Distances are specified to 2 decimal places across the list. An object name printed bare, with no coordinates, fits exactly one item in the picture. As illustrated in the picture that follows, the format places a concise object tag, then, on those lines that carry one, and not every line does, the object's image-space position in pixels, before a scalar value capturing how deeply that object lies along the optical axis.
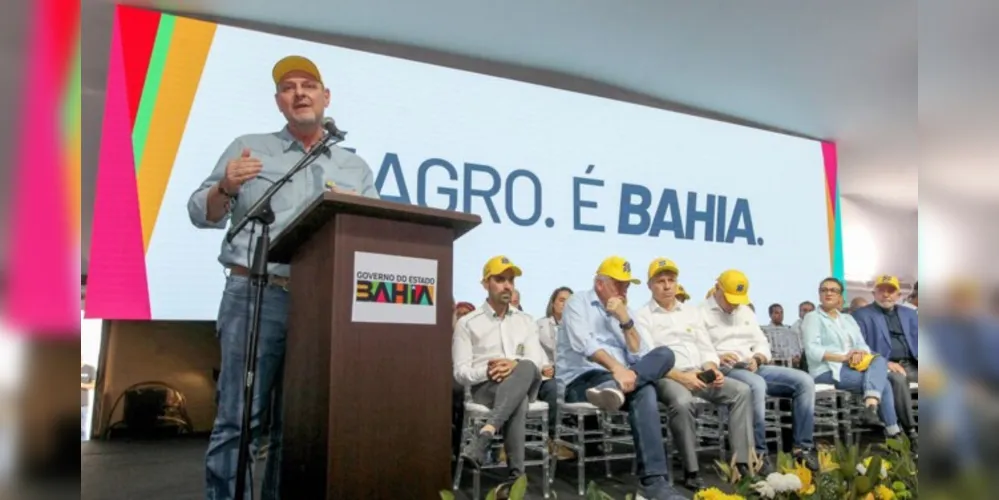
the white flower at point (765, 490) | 1.28
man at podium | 1.92
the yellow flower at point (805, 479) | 1.32
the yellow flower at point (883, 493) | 1.32
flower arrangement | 1.30
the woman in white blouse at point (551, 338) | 3.28
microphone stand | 1.69
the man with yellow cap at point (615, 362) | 2.81
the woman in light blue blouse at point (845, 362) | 4.06
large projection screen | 3.44
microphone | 1.82
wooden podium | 1.39
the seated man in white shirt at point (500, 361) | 2.83
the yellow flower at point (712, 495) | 1.25
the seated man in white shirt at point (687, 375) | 2.99
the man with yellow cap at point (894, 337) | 4.27
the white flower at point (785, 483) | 1.29
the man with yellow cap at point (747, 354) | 3.58
